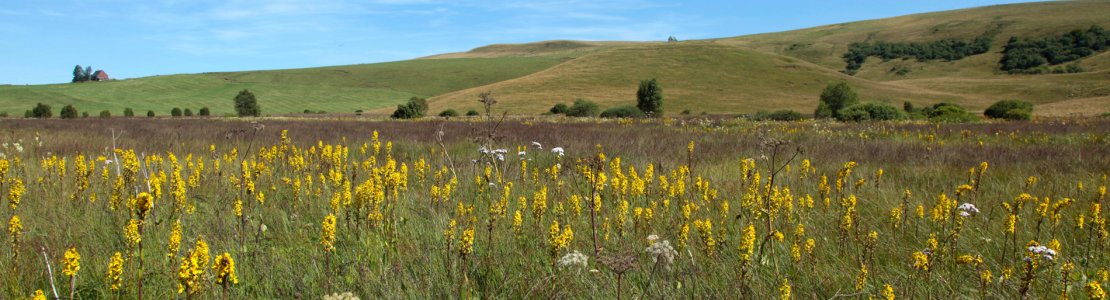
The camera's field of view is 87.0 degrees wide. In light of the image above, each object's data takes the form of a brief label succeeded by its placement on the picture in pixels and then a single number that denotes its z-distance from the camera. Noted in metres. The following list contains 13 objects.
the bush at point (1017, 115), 27.91
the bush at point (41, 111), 44.46
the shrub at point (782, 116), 30.72
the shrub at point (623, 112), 42.91
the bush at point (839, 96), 50.88
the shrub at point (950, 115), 23.02
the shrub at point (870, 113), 27.48
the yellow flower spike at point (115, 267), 1.84
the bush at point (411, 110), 41.82
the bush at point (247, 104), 57.69
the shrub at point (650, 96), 57.47
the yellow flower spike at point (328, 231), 2.35
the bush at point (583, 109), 45.97
